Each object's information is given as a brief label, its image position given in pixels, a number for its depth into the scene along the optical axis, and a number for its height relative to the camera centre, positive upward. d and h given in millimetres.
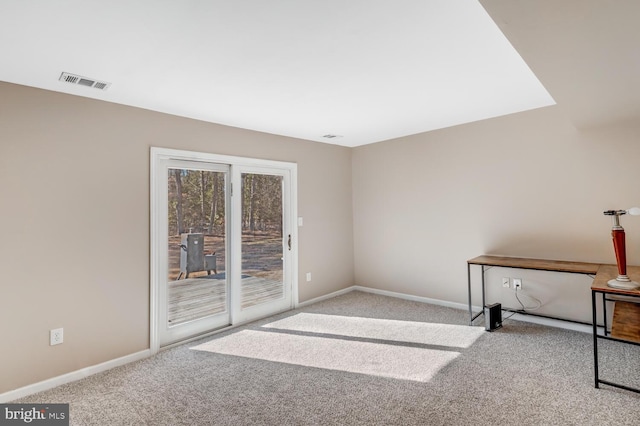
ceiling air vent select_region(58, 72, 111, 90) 2370 +1110
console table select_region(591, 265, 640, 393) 2184 -480
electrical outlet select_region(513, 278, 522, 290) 3721 -704
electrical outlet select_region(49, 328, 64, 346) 2582 -878
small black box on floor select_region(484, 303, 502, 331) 3410 -1007
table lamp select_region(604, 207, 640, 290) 2285 -229
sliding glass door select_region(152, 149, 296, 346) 3275 -204
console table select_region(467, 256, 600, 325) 3010 -429
